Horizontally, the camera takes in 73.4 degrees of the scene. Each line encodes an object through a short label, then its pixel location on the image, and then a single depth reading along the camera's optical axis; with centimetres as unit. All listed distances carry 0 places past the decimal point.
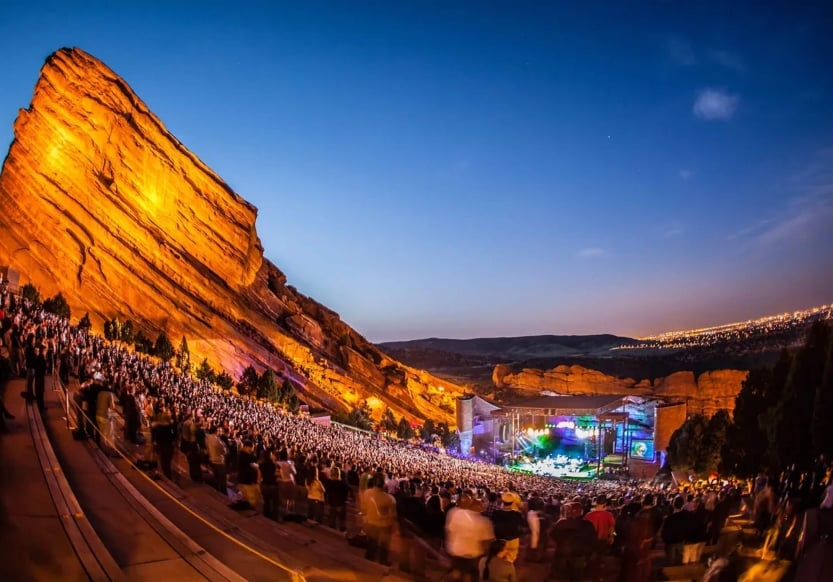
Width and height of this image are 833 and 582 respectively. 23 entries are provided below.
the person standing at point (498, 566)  493
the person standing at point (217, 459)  798
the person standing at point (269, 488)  739
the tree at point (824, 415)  1173
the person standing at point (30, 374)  994
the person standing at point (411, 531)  603
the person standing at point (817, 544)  384
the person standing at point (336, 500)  752
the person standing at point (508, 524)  605
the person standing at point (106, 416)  831
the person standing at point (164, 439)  802
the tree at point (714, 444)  2850
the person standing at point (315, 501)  773
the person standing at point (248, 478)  778
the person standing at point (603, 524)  636
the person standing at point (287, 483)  753
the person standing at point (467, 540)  521
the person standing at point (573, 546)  588
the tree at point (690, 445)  2946
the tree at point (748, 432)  1703
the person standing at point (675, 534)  695
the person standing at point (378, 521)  611
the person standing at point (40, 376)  979
